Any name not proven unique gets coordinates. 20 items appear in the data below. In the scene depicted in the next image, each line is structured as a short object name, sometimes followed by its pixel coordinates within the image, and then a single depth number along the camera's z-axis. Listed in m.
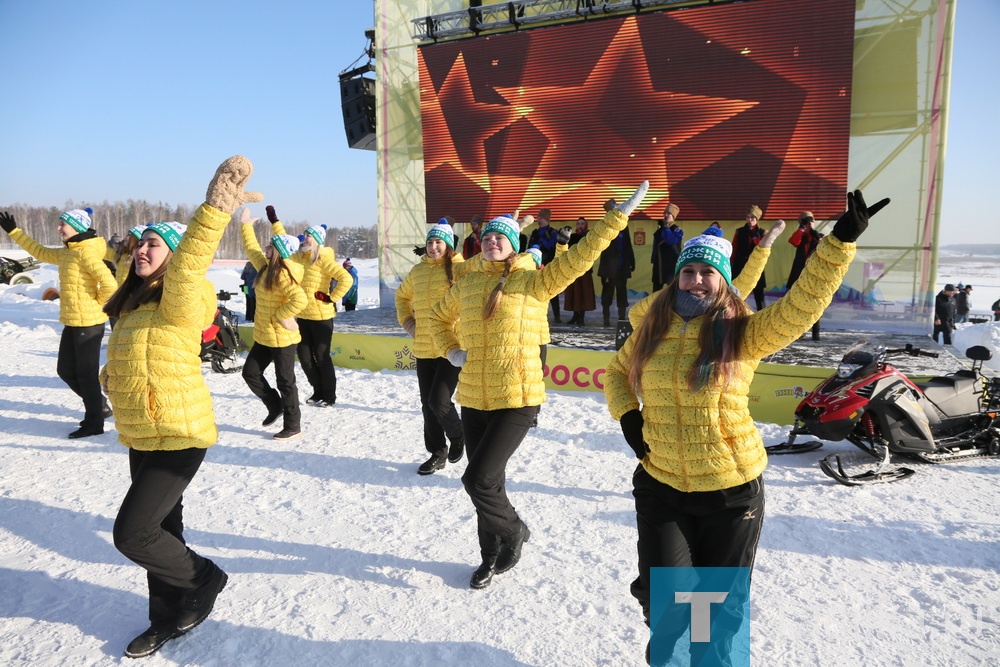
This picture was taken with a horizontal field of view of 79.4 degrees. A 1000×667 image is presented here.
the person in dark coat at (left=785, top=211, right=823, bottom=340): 8.69
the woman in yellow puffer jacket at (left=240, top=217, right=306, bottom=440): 5.79
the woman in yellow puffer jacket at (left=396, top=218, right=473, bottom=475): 4.98
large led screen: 10.74
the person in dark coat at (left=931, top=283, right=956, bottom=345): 12.15
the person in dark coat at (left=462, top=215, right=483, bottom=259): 10.98
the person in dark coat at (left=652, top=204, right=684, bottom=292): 10.07
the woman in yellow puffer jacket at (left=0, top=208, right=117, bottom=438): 5.62
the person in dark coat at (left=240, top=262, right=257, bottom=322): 12.57
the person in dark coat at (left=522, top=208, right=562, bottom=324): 10.51
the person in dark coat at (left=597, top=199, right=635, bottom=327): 10.57
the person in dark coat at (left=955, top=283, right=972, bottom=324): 16.83
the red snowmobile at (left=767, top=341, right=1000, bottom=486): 4.79
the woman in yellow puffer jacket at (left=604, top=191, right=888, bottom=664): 2.18
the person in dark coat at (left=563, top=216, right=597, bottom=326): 11.51
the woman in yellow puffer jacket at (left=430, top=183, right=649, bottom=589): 3.16
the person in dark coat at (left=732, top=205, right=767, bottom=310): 9.07
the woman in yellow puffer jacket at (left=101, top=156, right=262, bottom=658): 2.54
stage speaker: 16.31
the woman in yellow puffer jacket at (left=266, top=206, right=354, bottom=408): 6.40
